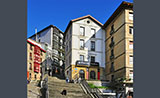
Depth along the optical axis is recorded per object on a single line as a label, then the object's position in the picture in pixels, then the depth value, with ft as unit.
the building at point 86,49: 81.41
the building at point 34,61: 99.85
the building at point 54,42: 129.52
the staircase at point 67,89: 47.33
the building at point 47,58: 115.98
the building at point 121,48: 64.56
